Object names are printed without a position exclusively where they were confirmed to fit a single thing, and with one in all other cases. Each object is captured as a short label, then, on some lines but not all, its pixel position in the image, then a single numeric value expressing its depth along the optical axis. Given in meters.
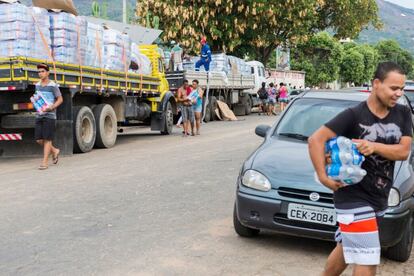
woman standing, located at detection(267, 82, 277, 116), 28.94
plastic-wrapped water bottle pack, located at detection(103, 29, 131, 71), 12.87
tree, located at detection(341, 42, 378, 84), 76.75
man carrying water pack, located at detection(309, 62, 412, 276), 3.14
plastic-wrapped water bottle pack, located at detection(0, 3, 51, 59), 10.15
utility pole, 26.18
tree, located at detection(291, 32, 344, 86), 59.78
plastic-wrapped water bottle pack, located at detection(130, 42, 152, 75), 14.87
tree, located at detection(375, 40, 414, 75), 133.57
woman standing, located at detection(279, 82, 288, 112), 29.88
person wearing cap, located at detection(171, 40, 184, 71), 20.41
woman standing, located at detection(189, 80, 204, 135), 15.85
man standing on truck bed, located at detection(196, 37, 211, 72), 23.50
